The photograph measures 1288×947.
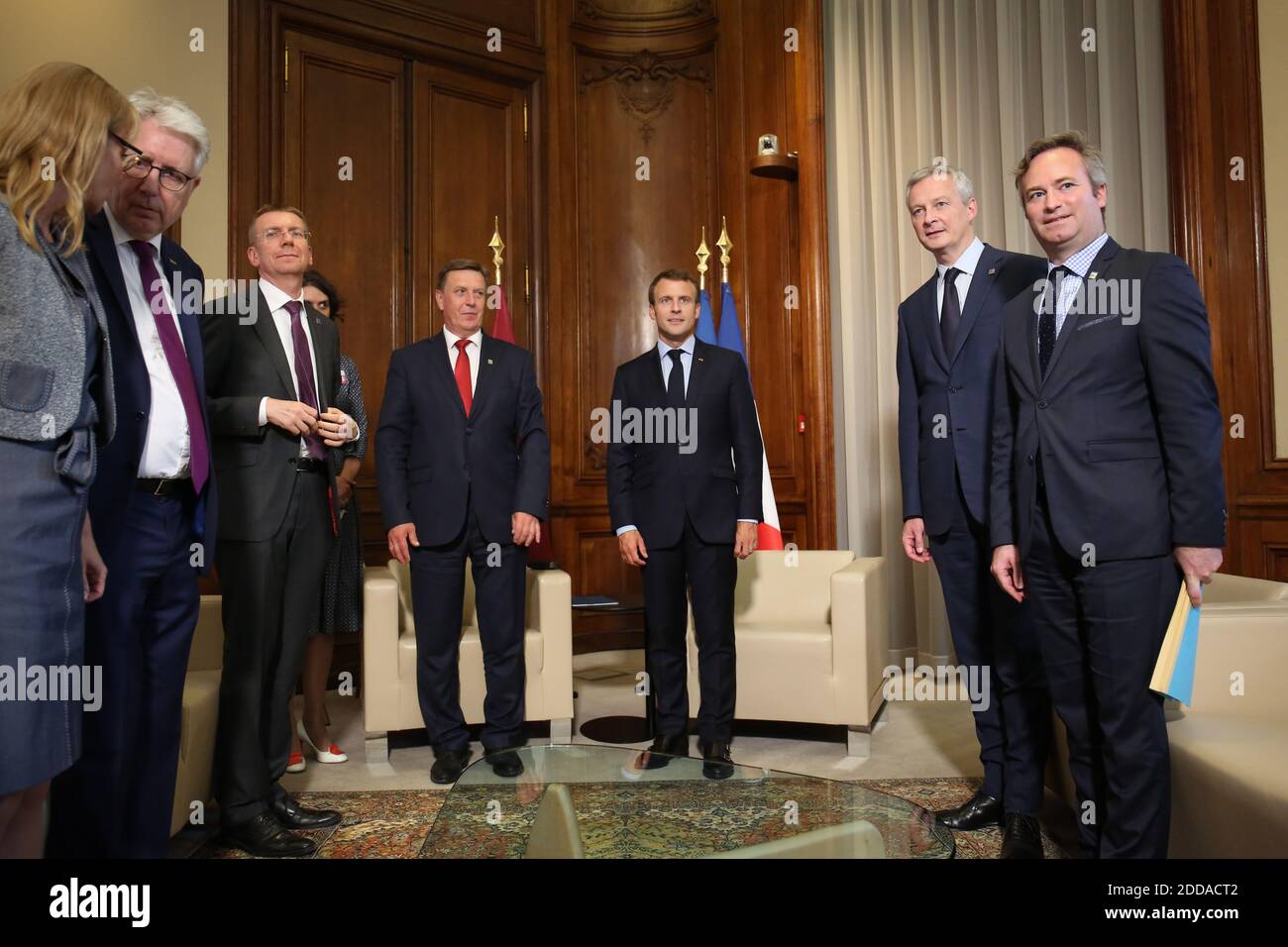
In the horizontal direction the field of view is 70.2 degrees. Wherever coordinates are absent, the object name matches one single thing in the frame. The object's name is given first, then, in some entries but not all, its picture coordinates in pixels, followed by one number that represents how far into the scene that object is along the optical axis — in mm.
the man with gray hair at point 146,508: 1675
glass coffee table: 1555
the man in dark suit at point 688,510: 3008
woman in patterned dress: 3160
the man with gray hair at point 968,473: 2344
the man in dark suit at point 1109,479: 1774
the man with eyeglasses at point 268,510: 2314
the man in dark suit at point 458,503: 2986
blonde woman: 1245
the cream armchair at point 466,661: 3127
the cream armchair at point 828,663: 3223
